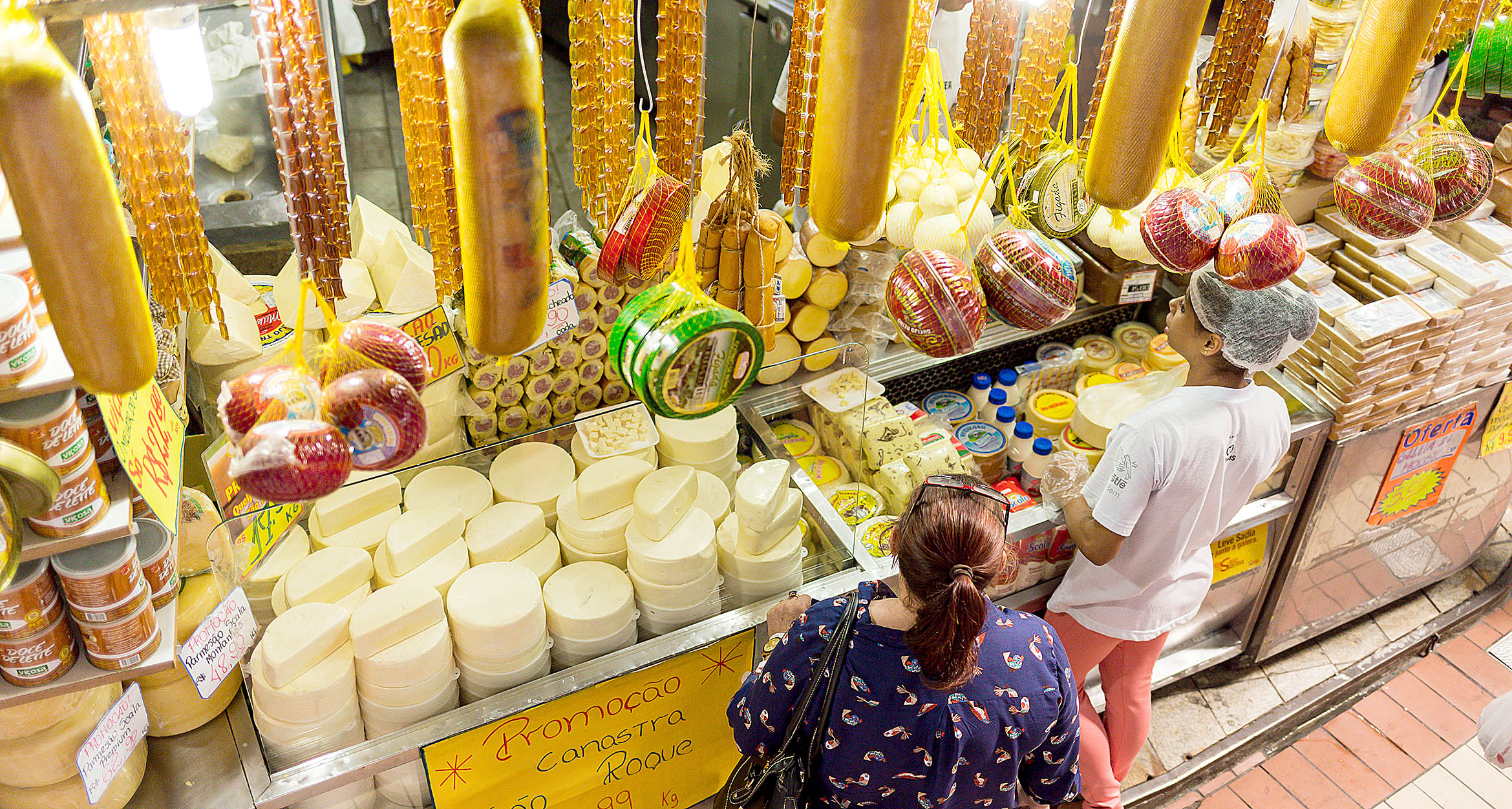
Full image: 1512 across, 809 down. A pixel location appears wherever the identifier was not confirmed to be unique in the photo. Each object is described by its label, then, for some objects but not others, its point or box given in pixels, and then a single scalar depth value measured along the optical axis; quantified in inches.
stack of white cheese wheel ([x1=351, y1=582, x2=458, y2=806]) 78.7
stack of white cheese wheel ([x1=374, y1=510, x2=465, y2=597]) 84.4
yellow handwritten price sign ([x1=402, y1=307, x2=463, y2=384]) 87.4
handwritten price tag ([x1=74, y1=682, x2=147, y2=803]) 68.6
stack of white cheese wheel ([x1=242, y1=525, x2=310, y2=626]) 80.7
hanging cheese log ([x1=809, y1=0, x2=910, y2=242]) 46.8
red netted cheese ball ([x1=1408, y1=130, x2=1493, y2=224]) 80.1
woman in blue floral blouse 66.7
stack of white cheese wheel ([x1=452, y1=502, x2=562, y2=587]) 87.9
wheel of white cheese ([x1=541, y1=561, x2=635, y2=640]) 84.9
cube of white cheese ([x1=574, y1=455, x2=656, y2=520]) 89.6
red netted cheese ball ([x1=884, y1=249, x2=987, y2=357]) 65.8
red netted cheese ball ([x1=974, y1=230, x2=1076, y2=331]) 69.4
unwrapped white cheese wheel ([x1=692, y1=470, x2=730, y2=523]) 93.0
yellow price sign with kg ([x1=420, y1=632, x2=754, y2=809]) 84.4
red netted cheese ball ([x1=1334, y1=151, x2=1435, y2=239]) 77.2
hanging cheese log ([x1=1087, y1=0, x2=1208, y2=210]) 52.6
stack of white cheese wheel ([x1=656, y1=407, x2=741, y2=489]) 94.8
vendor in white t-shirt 92.1
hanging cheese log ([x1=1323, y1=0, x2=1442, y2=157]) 61.3
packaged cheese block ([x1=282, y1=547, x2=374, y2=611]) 81.3
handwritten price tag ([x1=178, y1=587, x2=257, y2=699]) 72.2
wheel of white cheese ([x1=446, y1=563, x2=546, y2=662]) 81.2
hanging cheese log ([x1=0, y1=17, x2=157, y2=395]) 35.8
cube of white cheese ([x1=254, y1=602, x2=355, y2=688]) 76.1
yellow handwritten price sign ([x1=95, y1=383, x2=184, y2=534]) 57.5
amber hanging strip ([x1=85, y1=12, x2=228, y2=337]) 52.4
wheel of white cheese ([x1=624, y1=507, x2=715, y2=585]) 86.5
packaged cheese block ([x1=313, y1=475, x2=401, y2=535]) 86.3
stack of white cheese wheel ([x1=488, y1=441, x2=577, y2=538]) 91.8
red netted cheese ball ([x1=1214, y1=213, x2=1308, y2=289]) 73.0
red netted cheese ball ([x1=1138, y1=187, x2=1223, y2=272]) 73.7
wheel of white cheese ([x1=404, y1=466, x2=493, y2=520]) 89.6
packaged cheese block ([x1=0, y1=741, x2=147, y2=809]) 71.1
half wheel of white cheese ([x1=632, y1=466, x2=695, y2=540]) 87.7
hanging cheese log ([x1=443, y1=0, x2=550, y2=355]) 40.0
